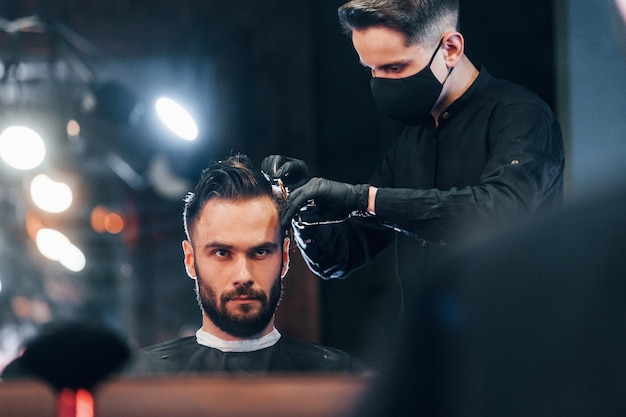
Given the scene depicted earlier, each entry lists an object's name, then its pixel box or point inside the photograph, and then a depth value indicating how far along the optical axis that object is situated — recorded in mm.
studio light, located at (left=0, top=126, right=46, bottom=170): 4773
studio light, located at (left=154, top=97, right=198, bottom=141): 3704
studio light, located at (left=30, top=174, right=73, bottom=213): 5660
